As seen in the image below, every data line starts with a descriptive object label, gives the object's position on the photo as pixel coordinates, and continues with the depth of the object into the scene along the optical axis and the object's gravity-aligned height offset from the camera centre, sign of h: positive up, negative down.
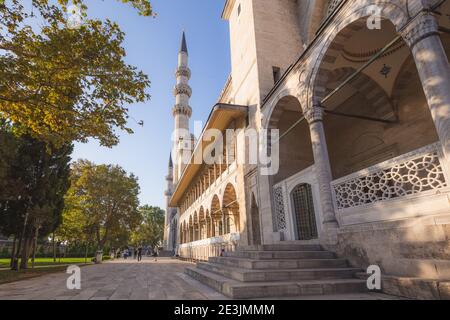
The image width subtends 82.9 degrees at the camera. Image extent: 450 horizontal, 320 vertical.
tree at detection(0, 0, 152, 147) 6.98 +4.88
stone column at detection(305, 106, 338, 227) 6.51 +1.92
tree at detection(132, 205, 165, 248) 69.50 +4.33
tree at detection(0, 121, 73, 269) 13.89 +3.04
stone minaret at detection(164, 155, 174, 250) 56.31 +6.88
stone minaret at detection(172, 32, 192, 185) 42.91 +20.69
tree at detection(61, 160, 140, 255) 25.50 +4.42
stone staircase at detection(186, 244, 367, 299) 4.50 -0.76
